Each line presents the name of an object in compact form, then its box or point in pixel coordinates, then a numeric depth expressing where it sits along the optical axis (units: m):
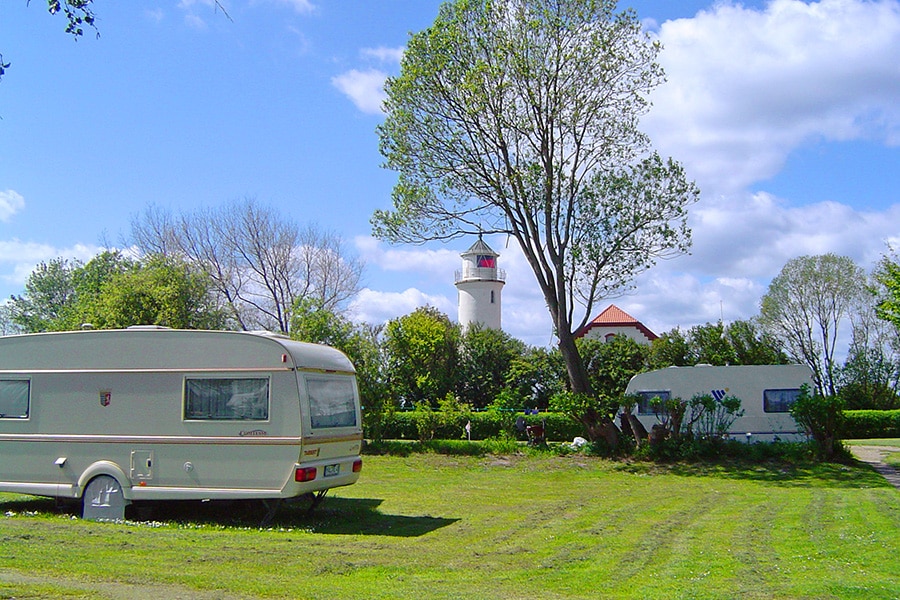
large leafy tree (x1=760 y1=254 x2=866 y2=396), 50.38
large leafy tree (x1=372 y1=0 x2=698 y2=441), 21.47
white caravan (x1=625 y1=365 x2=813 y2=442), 22.58
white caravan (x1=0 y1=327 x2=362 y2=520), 10.68
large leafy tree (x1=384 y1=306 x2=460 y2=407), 30.69
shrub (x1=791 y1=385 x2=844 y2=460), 19.70
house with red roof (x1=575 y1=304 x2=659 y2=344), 54.81
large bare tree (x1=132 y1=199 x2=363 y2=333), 38.88
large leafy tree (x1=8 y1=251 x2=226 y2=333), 26.53
